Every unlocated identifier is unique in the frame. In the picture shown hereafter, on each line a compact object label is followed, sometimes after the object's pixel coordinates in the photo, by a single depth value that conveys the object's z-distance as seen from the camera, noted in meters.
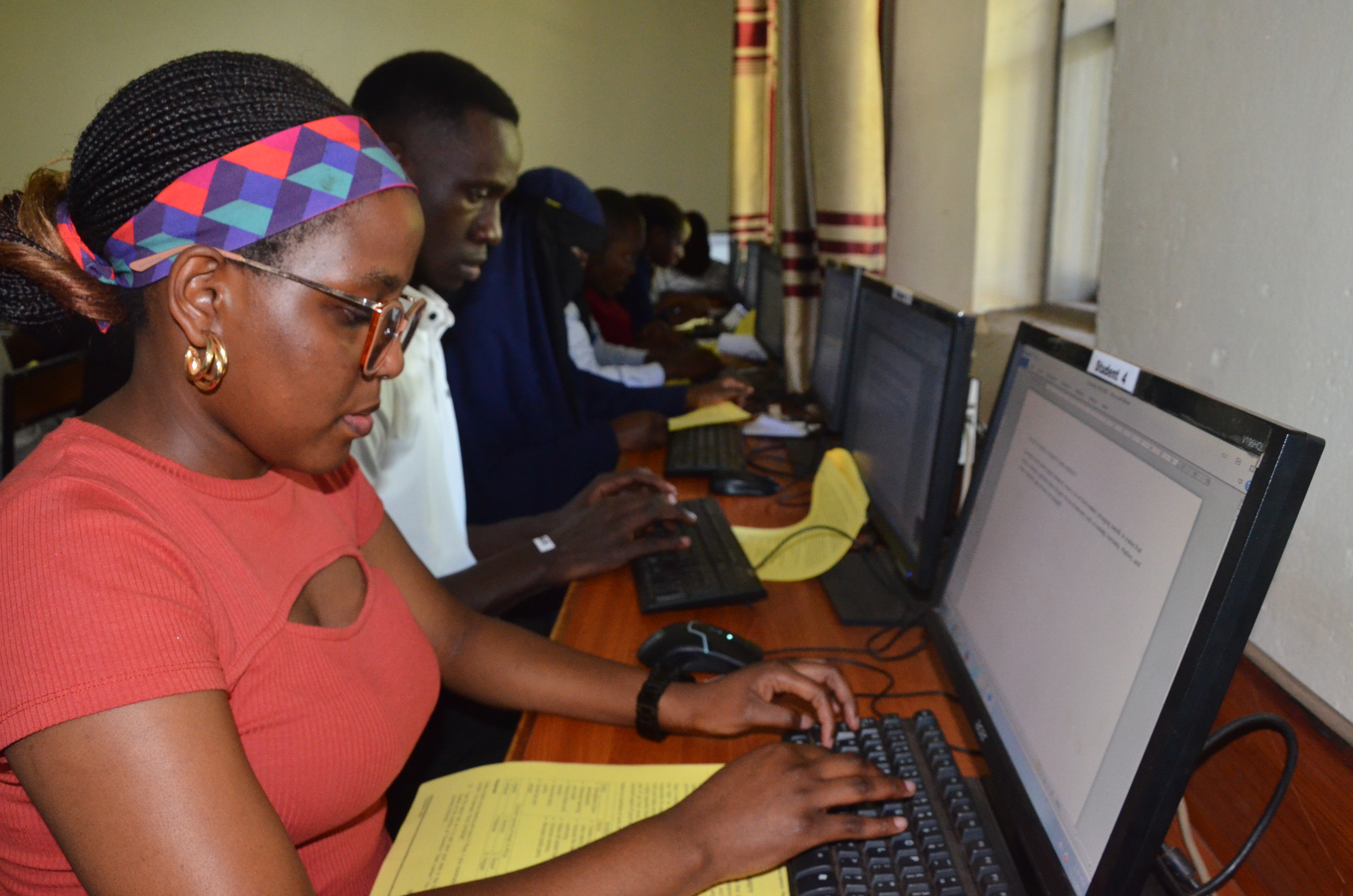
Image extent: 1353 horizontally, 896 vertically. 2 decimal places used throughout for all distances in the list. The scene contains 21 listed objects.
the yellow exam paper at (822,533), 1.34
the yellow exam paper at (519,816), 0.79
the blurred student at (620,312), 3.25
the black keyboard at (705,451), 1.96
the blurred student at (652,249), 4.34
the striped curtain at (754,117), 3.54
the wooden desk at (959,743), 0.66
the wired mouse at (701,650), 1.09
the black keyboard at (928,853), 0.67
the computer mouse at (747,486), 1.80
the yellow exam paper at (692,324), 4.50
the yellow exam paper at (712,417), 2.33
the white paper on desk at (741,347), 3.47
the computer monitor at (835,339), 1.68
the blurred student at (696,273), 5.36
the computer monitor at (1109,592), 0.45
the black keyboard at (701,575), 1.27
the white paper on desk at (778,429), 2.21
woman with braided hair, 0.58
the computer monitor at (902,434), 1.02
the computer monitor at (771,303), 3.05
